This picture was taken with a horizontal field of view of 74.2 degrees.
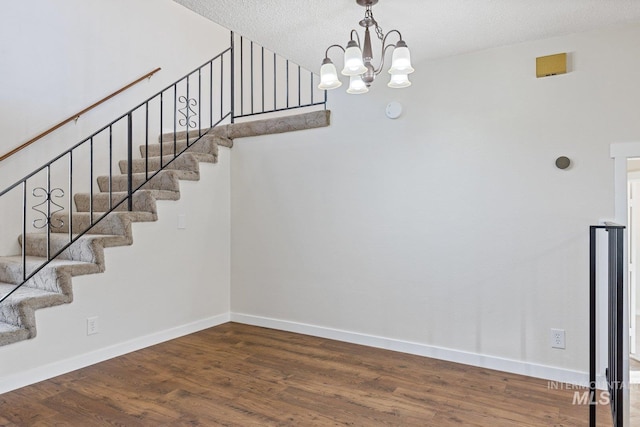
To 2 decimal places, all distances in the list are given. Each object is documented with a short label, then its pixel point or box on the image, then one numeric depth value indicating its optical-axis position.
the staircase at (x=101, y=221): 2.77
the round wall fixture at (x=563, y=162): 2.82
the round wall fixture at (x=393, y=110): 3.40
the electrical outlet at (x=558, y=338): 2.86
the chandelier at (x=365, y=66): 2.11
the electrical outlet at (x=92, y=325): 3.11
